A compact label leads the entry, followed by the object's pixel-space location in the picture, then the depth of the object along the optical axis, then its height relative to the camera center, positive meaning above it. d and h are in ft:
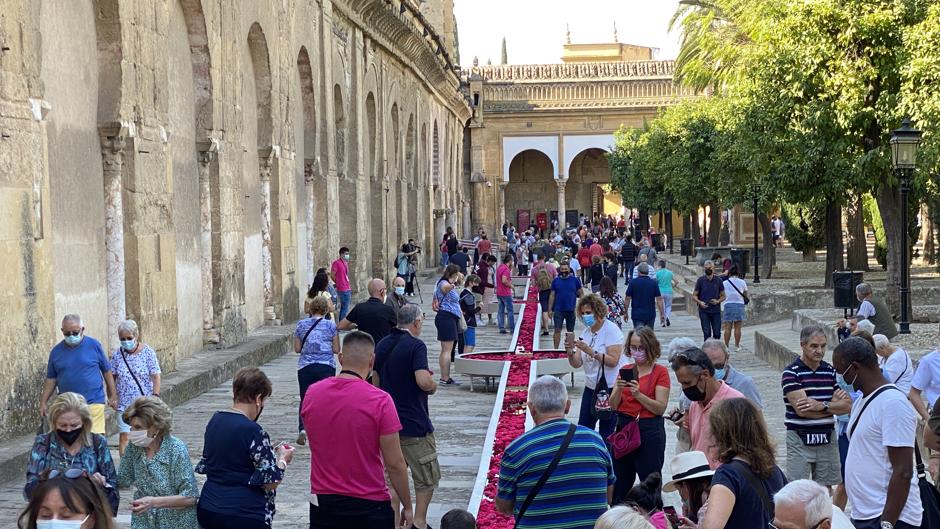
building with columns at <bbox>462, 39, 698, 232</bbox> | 205.46 +16.90
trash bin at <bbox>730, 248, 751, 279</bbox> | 100.17 -3.23
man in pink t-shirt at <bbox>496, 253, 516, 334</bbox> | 77.56 -4.07
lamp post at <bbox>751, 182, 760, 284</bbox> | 99.80 +1.92
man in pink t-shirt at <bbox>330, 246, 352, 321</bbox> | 77.71 -3.08
